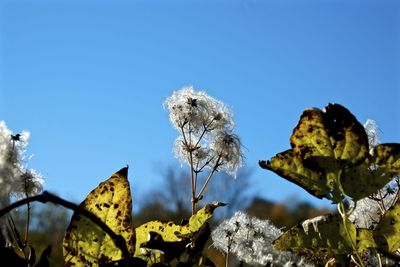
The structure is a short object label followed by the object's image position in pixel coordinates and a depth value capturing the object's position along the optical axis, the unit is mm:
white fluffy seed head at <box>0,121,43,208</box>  700
